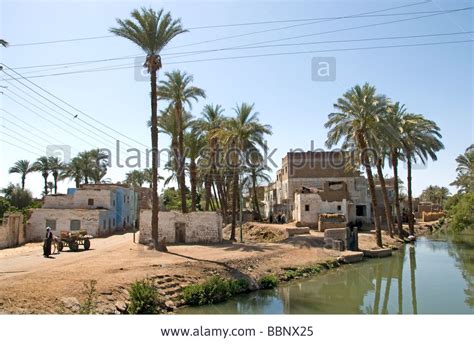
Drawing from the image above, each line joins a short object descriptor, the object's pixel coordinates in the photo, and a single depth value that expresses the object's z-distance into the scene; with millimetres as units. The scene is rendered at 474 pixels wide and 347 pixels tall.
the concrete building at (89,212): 34031
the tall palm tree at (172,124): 35066
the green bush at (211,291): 15805
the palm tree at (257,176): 47281
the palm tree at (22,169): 59594
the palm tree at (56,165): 59247
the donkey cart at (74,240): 25142
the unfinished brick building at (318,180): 47125
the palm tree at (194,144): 38656
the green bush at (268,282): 19078
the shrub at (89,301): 12259
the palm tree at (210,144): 37750
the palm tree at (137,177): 78375
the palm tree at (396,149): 36362
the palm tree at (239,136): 33062
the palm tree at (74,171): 58719
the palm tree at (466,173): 46219
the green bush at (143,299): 13641
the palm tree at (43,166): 59312
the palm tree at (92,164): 59031
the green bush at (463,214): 31469
